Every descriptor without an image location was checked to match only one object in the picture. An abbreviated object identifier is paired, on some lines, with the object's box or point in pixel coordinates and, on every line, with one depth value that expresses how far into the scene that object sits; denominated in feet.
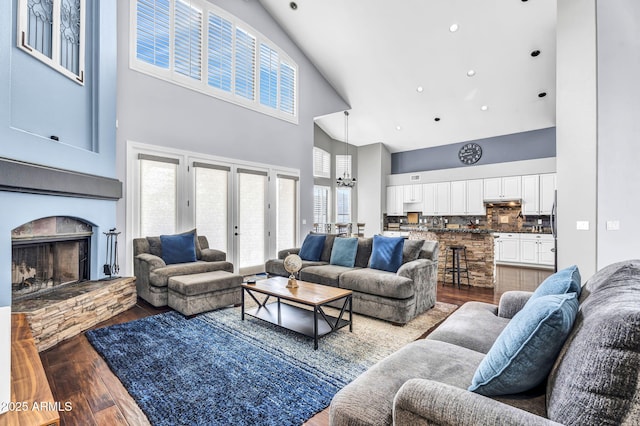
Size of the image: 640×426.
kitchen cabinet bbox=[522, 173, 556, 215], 23.15
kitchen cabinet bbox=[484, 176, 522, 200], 24.45
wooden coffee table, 8.96
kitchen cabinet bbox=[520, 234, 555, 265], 22.34
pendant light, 26.66
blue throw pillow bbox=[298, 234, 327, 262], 15.72
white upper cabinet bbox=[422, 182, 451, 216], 28.12
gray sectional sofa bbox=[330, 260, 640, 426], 2.59
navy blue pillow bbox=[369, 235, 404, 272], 12.35
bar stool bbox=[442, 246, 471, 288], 16.45
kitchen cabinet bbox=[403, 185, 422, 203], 29.76
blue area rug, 5.99
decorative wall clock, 27.76
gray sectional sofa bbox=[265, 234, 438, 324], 10.48
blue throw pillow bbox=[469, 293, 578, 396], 3.40
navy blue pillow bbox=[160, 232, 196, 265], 13.93
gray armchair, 12.16
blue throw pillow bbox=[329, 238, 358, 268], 14.01
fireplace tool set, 12.17
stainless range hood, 24.73
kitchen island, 16.16
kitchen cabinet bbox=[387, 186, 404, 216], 30.99
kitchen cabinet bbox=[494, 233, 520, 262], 23.70
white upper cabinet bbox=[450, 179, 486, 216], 26.32
